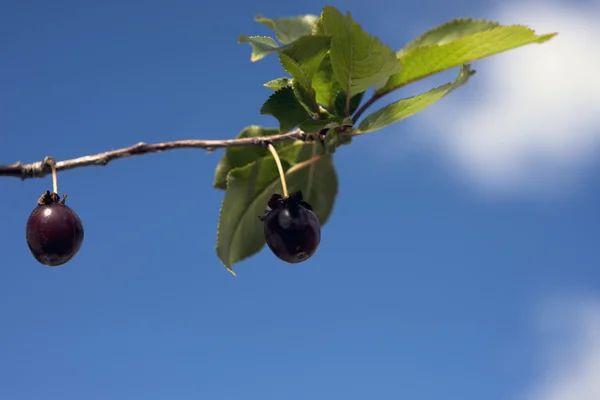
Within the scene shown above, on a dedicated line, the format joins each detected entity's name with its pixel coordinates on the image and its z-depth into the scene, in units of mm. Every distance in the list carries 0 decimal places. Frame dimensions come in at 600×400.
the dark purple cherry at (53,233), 385
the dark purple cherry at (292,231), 389
